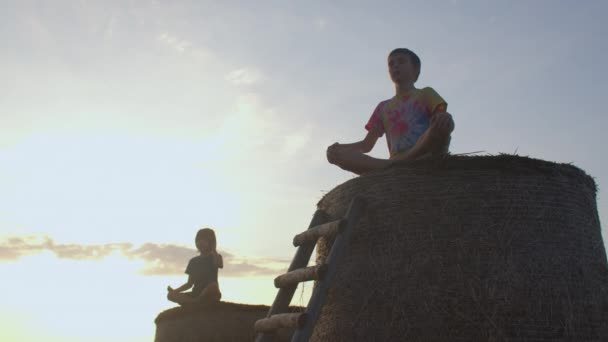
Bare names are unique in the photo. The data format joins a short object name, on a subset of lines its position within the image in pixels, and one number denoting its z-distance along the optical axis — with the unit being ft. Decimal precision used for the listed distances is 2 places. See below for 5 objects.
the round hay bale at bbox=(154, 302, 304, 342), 20.89
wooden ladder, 13.52
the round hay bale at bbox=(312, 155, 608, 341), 12.80
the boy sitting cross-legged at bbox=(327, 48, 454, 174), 15.21
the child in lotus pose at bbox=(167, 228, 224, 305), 22.21
